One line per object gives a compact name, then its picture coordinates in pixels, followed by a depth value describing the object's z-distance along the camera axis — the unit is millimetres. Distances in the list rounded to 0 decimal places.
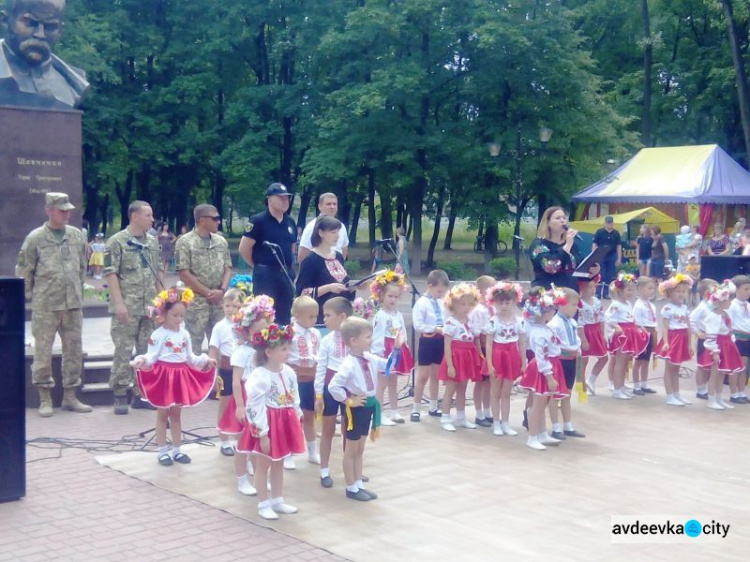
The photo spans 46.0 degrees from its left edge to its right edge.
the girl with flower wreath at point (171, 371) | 7039
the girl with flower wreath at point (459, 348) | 8422
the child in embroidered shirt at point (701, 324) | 10016
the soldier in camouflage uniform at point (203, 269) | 9094
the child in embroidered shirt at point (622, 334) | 10266
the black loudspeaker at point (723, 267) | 11211
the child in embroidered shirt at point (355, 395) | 6195
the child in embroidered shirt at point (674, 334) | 9977
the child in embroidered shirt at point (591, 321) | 10039
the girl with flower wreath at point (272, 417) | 5730
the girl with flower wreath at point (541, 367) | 7832
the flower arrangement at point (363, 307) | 8727
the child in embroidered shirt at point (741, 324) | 10250
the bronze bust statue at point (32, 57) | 11695
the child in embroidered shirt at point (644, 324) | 10367
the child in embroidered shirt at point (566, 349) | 8109
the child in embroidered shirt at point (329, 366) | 6645
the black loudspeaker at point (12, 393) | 6055
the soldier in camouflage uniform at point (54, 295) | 8758
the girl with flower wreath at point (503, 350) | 8312
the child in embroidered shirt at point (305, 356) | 6809
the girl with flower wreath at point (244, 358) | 6273
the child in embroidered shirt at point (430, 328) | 8750
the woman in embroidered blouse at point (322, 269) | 7492
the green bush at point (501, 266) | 28672
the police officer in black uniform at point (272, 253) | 7887
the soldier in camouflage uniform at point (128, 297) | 8891
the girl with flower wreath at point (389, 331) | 8469
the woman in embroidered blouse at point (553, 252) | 8867
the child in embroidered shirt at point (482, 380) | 8602
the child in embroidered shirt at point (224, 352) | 7309
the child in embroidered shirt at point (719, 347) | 9812
